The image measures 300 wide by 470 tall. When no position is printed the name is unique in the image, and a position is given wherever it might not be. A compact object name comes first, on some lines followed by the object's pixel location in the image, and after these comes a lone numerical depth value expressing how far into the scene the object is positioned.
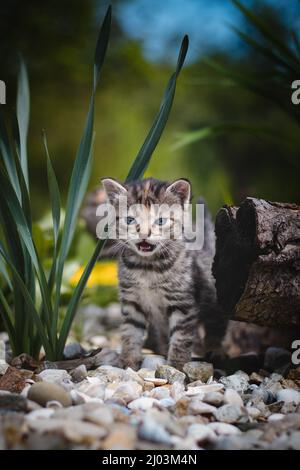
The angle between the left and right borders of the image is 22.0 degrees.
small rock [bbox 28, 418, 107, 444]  0.50
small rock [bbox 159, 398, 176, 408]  0.58
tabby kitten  0.66
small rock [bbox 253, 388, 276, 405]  0.62
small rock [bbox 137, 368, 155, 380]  0.66
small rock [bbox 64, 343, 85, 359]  0.72
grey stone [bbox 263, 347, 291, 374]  0.71
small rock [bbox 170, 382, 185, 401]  0.60
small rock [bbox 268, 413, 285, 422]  0.57
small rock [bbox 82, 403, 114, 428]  0.52
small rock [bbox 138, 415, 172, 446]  0.51
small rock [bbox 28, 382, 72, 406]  0.56
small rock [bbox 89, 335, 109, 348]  0.86
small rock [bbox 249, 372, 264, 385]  0.66
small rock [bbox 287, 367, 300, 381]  0.65
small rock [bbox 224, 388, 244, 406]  0.58
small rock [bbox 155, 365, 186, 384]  0.65
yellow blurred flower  1.10
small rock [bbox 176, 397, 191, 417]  0.57
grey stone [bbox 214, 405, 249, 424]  0.56
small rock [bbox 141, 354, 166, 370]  0.69
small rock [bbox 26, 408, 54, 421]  0.53
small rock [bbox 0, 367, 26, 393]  0.61
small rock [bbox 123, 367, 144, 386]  0.64
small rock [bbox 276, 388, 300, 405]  0.61
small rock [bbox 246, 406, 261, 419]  0.58
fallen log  0.62
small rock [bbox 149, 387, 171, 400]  0.60
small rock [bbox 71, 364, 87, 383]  0.65
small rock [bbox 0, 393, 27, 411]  0.55
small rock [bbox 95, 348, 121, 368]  0.70
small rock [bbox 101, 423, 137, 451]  0.50
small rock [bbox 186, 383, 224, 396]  0.62
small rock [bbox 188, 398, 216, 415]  0.57
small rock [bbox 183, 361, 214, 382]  0.65
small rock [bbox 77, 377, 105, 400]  0.60
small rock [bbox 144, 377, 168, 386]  0.64
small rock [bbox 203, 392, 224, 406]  0.58
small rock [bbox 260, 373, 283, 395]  0.64
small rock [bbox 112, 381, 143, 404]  0.59
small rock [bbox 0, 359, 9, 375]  0.66
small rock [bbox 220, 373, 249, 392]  0.64
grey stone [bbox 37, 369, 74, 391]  0.62
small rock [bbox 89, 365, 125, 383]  0.65
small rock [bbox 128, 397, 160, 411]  0.57
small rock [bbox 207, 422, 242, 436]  0.54
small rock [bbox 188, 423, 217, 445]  0.52
